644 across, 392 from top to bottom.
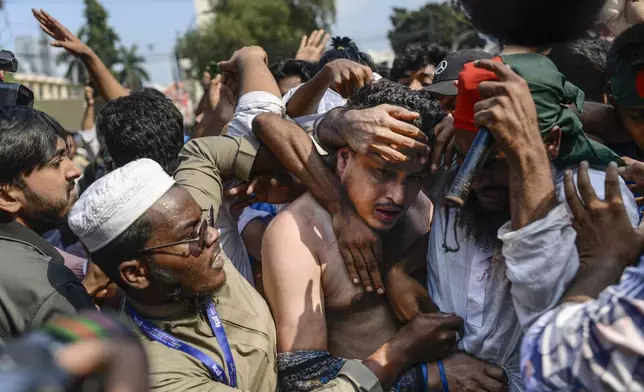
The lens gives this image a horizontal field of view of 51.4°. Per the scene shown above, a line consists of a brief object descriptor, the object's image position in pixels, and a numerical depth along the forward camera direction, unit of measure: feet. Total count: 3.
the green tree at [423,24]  152.46
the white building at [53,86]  183.32
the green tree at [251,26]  151.74
